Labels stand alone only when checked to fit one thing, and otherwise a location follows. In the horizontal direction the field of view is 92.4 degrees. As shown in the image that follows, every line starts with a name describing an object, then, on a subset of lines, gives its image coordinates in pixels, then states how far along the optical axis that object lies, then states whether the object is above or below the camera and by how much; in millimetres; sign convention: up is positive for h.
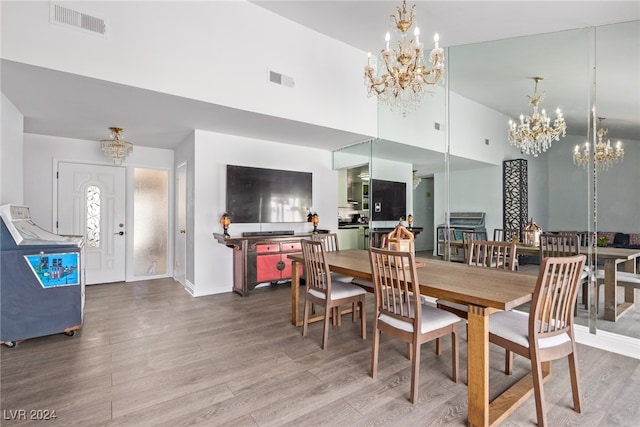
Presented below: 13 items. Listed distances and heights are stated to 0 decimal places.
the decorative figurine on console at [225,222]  4629 -159
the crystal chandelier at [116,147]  4523 +963
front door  4996 -35
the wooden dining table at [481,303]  1741 -520
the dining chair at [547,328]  1711 -712
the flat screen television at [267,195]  4887 +290
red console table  4559 -719
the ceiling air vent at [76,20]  2625 +1687
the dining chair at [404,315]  1987 -728
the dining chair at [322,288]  2779 -735
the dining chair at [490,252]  2736 -366
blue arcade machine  2811 -685
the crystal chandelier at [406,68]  2758 +1344
